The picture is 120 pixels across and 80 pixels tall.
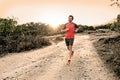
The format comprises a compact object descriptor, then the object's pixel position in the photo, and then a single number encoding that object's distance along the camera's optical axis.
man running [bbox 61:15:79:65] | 6.12
